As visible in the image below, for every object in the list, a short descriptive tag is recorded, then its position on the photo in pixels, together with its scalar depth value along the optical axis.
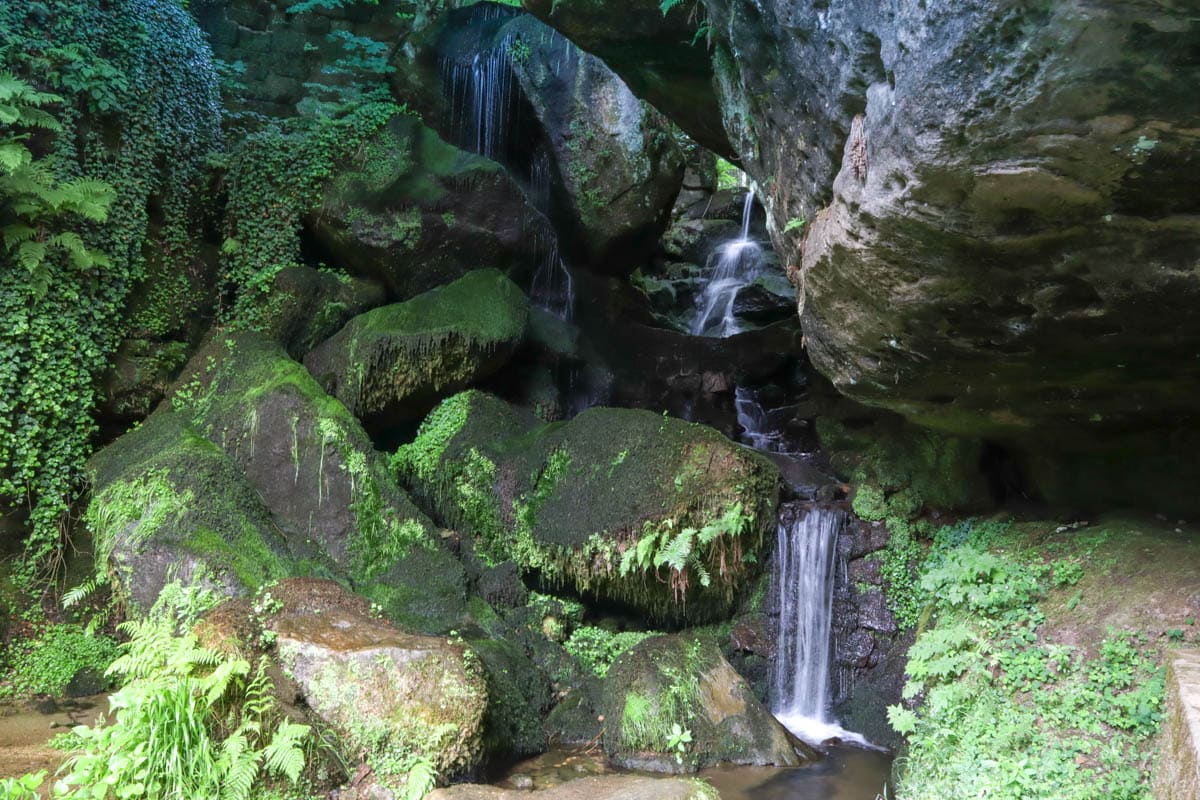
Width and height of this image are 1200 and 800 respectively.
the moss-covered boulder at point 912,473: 8.41
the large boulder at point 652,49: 7.85
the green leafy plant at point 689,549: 7.76
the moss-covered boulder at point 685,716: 6.64
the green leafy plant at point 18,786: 4.09
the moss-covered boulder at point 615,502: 8.15
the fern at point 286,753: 5.13
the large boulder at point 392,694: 5.68
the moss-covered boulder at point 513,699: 6.56
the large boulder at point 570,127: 12.94
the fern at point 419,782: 5.37
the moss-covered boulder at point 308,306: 9.92
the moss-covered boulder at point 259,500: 6.96
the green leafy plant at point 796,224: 5.86
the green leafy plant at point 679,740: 6.61
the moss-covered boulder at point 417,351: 9.51
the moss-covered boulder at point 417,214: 10.51
